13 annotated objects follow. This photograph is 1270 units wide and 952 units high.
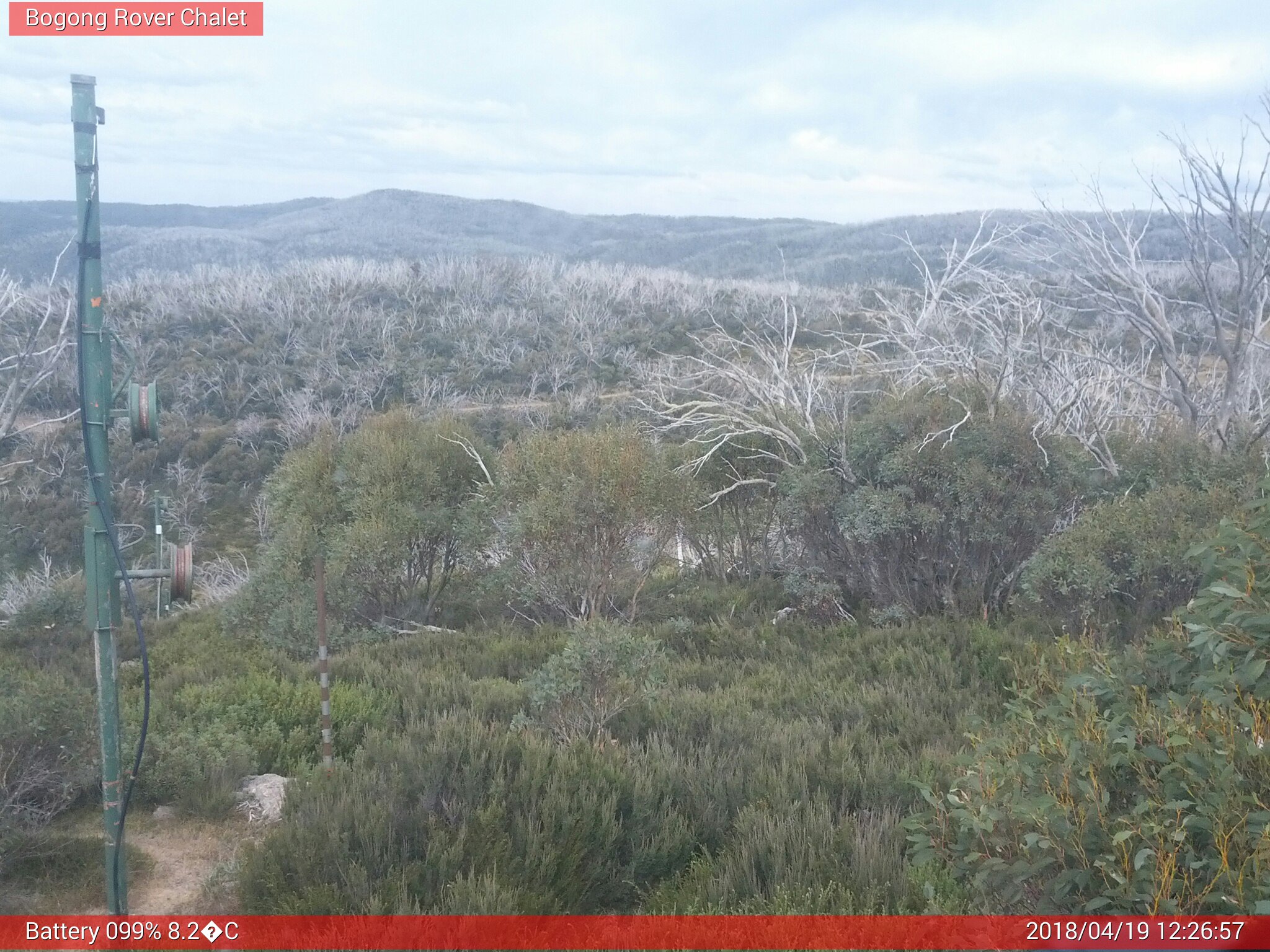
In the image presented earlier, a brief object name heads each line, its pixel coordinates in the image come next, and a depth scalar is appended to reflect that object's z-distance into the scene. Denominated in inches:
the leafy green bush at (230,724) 231.0
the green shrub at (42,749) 205.9
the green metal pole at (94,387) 150.0
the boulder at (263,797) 221.9
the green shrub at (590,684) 253.4
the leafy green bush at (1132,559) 319.0
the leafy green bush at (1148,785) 110.3
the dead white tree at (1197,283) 355.6
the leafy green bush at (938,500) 396.5
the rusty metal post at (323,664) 213.0
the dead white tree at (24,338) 538.6
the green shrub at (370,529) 449.7
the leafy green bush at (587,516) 425.4
